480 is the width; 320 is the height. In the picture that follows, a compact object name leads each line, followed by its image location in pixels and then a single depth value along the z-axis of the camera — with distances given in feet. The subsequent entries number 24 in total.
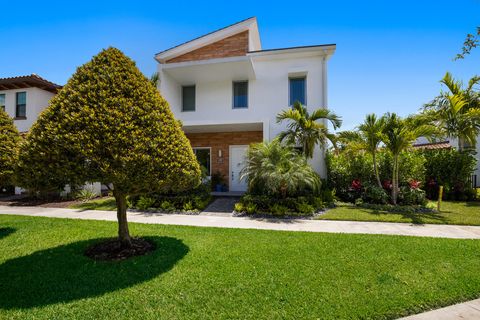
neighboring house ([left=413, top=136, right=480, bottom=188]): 53.15
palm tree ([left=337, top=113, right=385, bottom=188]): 32.17
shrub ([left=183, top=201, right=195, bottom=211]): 31.04
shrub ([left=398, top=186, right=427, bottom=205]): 31.58
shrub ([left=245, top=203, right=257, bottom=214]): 28.91
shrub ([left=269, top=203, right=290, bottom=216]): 27.91
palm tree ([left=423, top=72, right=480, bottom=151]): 35.29
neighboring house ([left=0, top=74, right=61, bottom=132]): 48.14
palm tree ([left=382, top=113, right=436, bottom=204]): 29.86
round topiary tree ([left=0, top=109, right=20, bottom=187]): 21.12
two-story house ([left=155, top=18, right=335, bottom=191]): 38.24
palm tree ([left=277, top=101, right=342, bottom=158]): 32.19
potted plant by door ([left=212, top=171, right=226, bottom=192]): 45.70
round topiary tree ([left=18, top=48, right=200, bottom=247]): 12.45
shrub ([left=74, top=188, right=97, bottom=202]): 40.18
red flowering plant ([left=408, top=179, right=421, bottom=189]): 32.86
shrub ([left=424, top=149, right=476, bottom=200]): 36.45
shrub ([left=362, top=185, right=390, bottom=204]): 32.22
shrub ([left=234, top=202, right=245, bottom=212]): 29.73
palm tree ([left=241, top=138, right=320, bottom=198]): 28.25
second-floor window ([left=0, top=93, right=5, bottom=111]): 50.35
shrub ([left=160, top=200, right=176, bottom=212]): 31.01
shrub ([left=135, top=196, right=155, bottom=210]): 31.68
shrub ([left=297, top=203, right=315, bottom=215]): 28.22
